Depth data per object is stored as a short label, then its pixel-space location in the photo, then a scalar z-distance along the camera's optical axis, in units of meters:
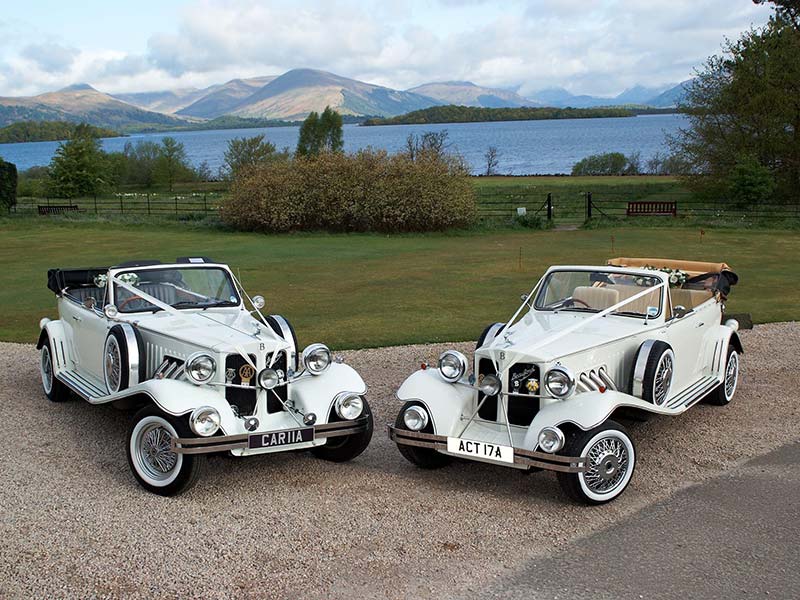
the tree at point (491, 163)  76.07
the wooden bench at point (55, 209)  39.93
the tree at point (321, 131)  83.50
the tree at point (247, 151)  69.41
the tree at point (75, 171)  62.91
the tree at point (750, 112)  35.41
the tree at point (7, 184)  39.00
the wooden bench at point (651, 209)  33.84
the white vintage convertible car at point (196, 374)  6.50
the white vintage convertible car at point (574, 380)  6.29
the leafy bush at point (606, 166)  68.44
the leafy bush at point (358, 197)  30.47
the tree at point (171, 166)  77.19
